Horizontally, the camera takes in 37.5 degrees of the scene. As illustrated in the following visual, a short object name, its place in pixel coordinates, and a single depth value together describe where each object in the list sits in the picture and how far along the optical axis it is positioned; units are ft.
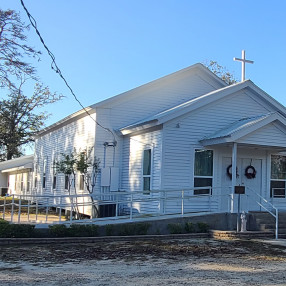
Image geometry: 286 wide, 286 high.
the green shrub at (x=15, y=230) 38.24
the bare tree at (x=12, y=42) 68.90
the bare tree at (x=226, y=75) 147.84
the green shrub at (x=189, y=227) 45.27
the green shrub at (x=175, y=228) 44.70
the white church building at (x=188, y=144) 49.34
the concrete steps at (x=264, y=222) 45.96
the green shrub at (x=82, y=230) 40.78
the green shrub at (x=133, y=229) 42.93
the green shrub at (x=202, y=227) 45.78
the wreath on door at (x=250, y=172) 53.01
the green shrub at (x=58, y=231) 40.42
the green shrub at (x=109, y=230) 42.63
